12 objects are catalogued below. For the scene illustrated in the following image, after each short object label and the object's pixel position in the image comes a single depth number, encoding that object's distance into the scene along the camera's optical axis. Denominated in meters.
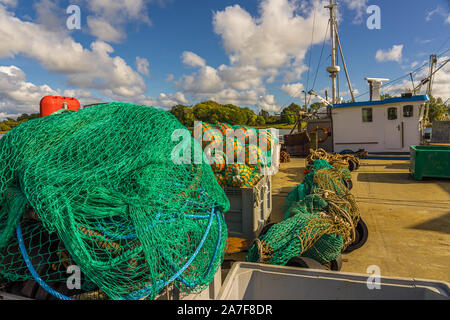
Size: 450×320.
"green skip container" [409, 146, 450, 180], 7.53
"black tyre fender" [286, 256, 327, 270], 2.55
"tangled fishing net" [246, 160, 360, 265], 2.64
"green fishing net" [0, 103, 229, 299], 1.40
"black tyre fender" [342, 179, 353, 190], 6.75
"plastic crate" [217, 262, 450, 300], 1.71
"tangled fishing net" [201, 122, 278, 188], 3.69
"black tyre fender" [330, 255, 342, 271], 3.05
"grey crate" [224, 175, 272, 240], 3.58
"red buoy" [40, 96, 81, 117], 4.71
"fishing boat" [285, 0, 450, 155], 12.41
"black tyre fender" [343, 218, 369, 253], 3.80
